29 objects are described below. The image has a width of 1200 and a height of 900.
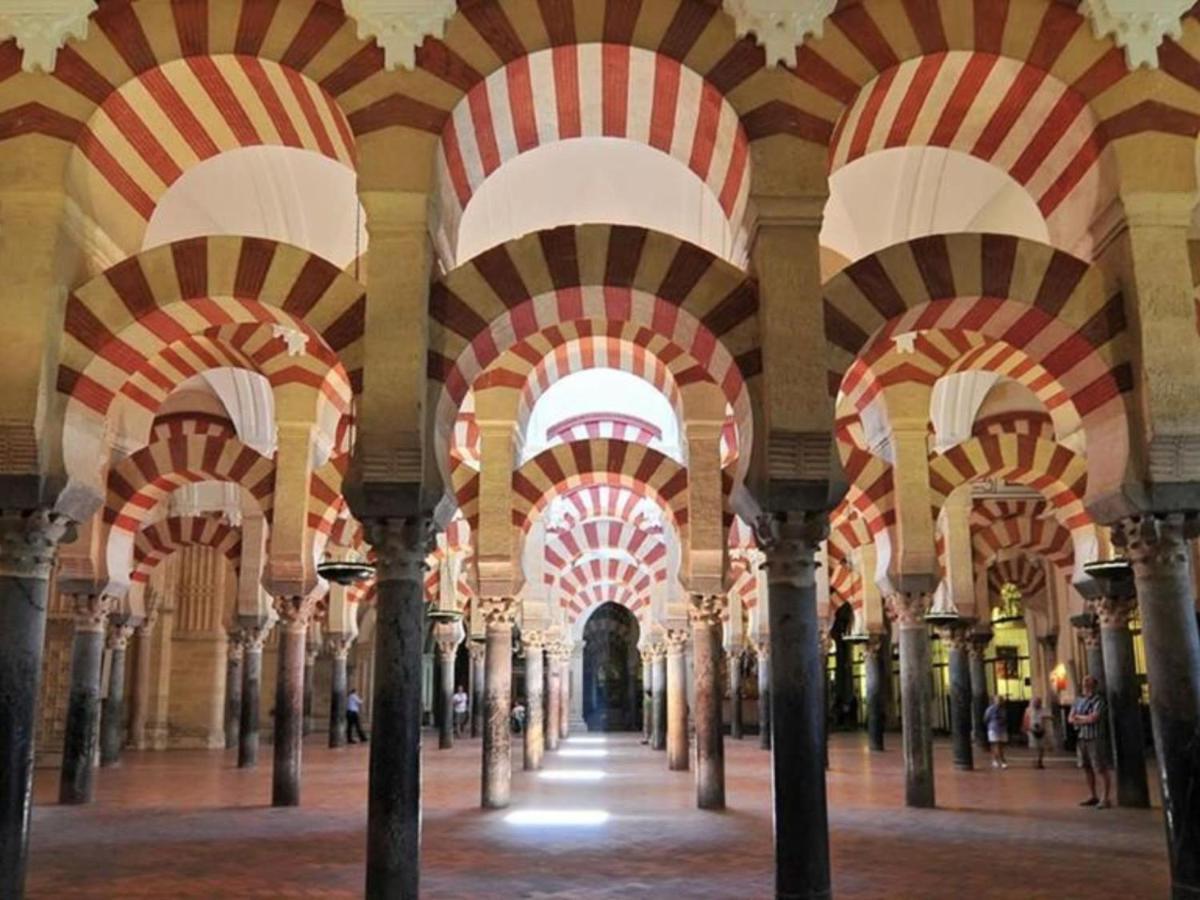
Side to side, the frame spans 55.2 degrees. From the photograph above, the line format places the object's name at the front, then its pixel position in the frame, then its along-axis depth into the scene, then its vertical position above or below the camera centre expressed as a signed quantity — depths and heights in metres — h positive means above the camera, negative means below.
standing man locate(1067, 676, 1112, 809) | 9.36 -0.58
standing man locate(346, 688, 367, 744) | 20.03 -0.83
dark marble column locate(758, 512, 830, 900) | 5.51 -0.20
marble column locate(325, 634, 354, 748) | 18.12 -0.53
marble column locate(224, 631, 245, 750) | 18.66 -0.33
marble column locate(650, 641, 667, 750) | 18.95 -0.52
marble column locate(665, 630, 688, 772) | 13.74 -0.46
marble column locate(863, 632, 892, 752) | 16.64 -0.40
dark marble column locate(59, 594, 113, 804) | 9.86 -0.25
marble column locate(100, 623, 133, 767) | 14.63 -0.54
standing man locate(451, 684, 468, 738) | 25.29 -0.98
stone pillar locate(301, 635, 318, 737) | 22.03 -0.54
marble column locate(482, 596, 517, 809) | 9.59 -0.26
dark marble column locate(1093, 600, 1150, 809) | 9.36 -0.48
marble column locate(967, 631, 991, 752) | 15.90 -0.23
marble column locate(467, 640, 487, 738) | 19.58 -0.18
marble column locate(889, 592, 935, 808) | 9.24 -0.23
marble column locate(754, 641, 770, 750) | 17.05 -0.46
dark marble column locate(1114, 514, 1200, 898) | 5.54 +0.00
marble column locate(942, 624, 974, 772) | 13.24 -0.33
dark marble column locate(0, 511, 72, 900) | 5.57 +0.04
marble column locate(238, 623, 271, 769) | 13.55 -0.40
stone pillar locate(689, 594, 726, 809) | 9.37 -0.25
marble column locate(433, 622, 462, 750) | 18.92 -0.06
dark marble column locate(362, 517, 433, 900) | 5.51 -0.20
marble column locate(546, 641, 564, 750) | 19.12 -0.37
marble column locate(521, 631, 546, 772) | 13.64 -0.47
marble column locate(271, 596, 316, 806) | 9.62 -0.24
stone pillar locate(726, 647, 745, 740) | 20.16 -0.40
